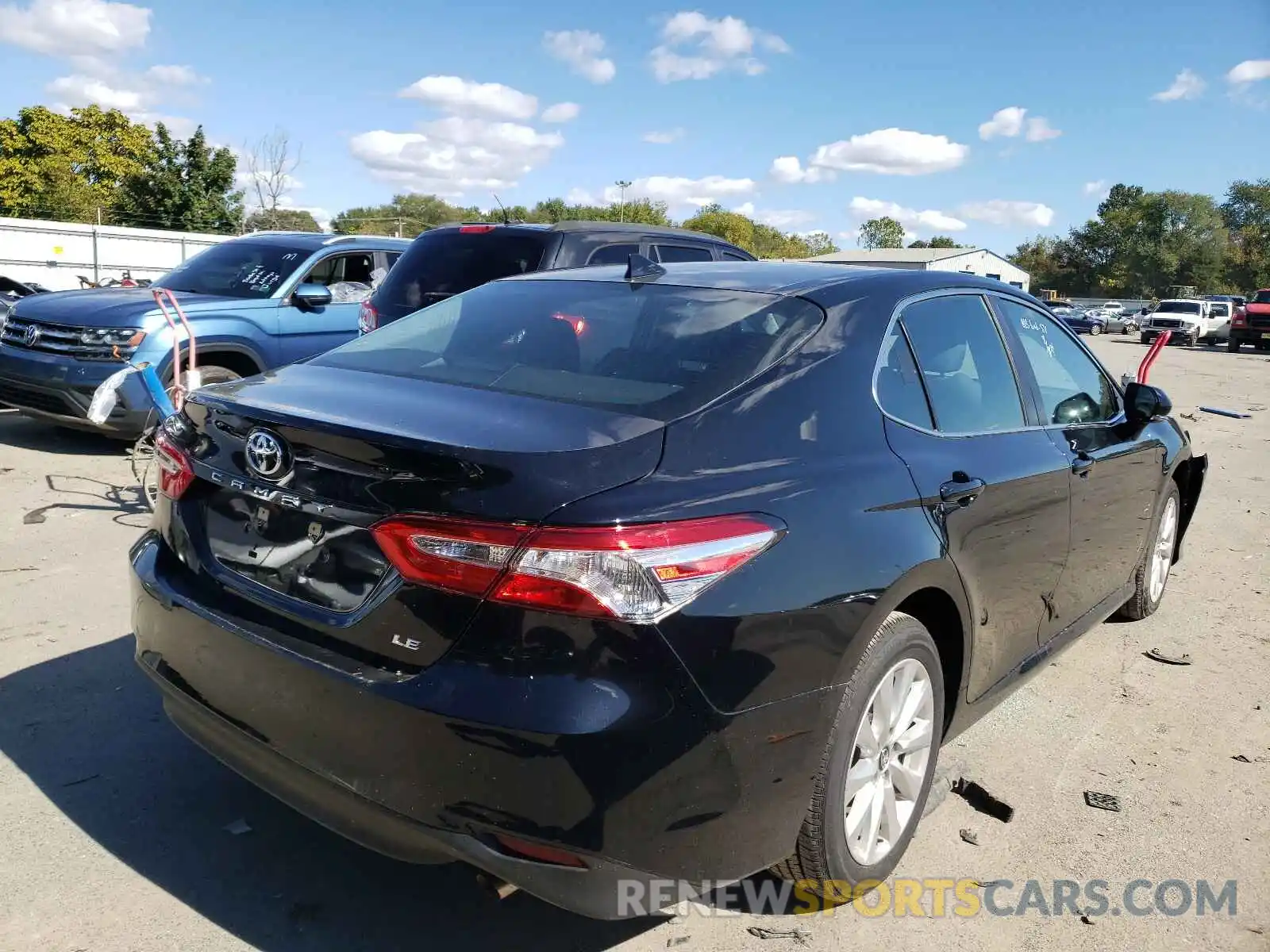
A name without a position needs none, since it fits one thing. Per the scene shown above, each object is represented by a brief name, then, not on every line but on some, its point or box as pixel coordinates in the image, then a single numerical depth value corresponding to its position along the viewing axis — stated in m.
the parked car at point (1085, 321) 50.44
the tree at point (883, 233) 123.00
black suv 7.09
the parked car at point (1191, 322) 43.09
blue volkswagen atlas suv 7.63
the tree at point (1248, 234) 89.06
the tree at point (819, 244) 93.42
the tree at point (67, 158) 49.00
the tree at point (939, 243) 129.12
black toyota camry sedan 2.06
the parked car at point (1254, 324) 35.91
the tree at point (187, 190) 42.97
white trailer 26.80
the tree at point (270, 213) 46.05
